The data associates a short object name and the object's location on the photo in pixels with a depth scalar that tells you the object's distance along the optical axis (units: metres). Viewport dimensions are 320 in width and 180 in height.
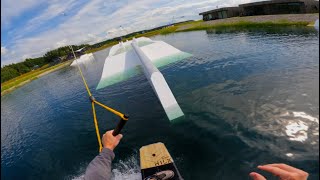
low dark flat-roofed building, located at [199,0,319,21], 33.75
